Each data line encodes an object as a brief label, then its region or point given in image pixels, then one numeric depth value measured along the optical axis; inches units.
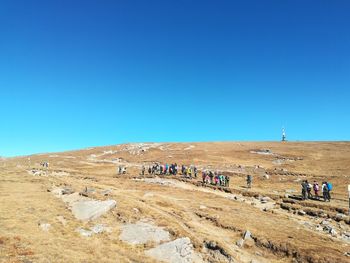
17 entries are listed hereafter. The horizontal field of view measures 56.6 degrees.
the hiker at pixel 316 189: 1609.3
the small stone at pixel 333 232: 993.5
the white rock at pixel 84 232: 888.4
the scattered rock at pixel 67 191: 1390.3
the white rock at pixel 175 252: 785.2
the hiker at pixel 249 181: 1931.6
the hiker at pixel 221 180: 1975.9
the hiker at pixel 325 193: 1475.6
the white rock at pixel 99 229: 927.7
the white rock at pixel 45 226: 888.0
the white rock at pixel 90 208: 1041.5
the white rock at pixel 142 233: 887.1
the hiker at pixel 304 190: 1544.9
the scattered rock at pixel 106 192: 1420.5
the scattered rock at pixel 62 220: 965.1
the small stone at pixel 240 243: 890.1
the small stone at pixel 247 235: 929.0
